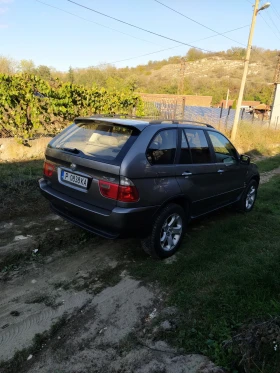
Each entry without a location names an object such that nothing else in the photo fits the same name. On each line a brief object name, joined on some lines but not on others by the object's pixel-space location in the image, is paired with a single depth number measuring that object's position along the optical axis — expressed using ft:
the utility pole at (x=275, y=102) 116.78
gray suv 9.65
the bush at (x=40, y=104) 23.70
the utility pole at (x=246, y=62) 48.93
